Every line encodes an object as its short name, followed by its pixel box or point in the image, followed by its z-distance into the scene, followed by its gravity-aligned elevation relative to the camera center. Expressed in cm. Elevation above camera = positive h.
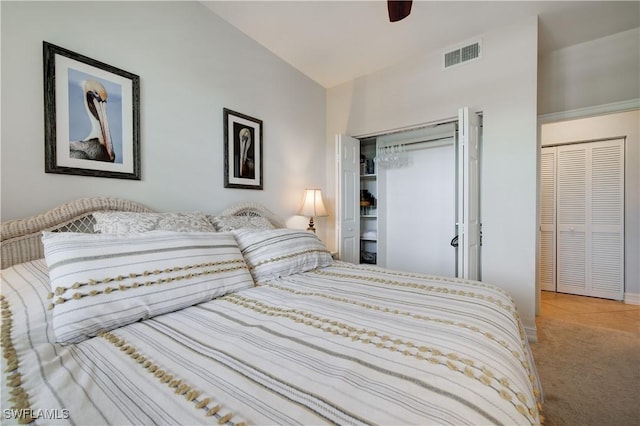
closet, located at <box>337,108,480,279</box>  322 +13
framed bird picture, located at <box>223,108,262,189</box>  229 +54
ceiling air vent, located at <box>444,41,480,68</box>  251 +150
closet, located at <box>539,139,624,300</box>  322 -11
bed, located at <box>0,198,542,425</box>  54 -39
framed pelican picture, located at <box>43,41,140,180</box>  141 +54
